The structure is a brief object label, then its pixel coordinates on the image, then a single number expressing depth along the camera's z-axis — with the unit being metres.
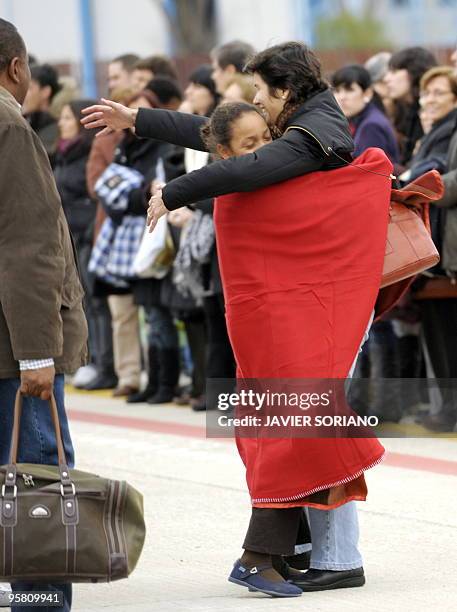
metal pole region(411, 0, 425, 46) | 54.03
